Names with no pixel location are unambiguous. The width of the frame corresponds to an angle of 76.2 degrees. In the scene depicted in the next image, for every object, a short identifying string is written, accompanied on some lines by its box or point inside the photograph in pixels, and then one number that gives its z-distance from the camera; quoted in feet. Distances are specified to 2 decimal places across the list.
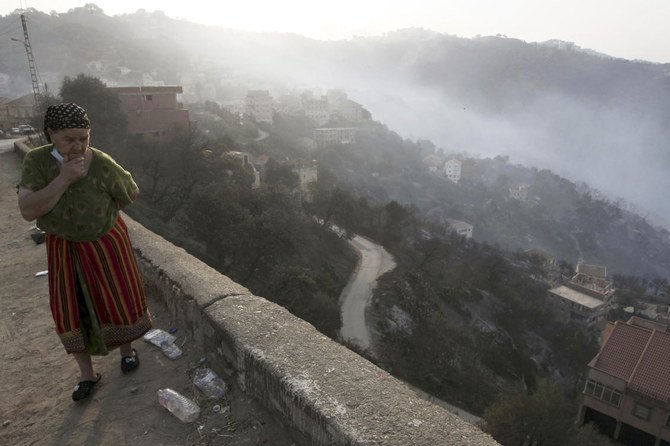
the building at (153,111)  70.95
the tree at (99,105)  59.98
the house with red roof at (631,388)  43.27
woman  6.42
